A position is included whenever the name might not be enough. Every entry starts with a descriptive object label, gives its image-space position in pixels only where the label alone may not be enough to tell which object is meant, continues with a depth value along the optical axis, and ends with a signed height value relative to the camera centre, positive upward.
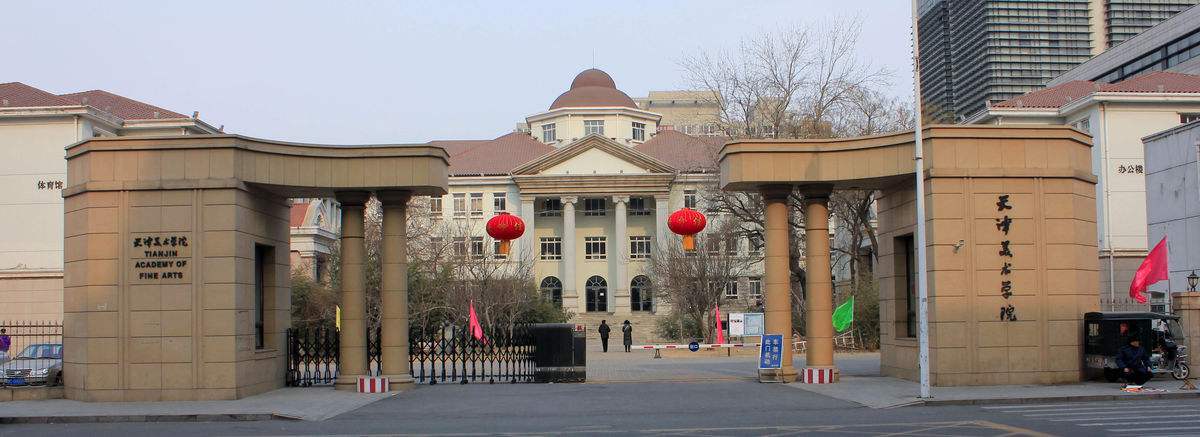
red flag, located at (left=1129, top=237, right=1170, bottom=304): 26.11 +0.08
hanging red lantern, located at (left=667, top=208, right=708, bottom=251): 26.94 +1.34
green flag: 36.53 -1.17
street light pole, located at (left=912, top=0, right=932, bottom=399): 20.89 +1.11
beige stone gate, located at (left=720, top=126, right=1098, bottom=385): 22.45 +0.56
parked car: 24.16 -1.69
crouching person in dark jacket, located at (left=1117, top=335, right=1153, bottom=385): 21.38 -1.61
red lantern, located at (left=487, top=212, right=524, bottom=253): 26.69 +1.25
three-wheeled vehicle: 22.12 -1.30
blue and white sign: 24.48 -1.50
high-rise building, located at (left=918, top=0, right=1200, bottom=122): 144.12 +29.44
